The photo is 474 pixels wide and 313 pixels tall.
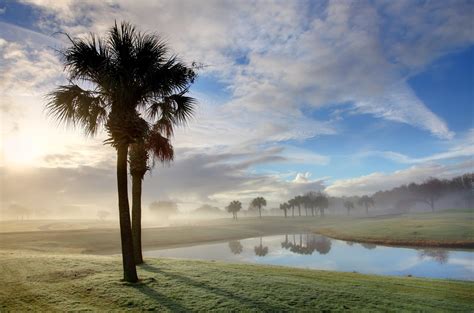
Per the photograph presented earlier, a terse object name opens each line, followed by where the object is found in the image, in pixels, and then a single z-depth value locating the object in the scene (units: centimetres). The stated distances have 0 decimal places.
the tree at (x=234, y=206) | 17612
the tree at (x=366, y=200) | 19175
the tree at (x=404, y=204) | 19361
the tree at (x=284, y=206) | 19285
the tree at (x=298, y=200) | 18838
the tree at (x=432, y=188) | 15602
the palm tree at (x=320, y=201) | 18762
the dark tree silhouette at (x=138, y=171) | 2105
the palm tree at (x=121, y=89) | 1558
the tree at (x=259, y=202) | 17900
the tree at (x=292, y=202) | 18991
